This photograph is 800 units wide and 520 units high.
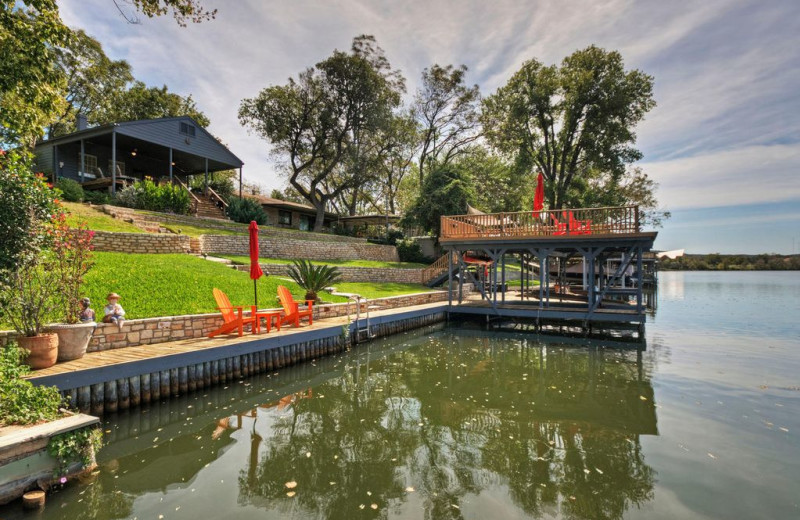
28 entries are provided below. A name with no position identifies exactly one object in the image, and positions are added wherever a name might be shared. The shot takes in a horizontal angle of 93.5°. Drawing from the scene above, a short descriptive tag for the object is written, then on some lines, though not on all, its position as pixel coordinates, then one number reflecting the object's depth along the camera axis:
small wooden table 9.61
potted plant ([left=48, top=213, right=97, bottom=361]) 6.24
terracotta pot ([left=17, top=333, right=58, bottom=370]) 5.74
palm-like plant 13.09
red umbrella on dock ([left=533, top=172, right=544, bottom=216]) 17.98
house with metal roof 21.22
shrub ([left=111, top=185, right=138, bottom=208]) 18.97
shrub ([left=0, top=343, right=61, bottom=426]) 4.26
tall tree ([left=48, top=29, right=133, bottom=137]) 26.06
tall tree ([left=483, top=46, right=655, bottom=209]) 27.06
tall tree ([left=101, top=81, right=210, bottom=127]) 30.11
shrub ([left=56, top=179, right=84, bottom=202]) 17.02
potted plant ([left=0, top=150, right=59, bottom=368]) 5.22
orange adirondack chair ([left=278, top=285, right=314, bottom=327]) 10.37
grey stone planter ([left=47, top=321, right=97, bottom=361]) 6.31
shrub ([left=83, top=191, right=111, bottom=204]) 18.14
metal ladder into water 12.25
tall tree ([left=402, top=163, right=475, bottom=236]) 27.83
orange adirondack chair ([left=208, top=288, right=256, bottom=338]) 8.91
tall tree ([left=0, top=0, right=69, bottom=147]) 6.92
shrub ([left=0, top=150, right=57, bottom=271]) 5.17
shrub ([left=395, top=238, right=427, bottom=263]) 29.47
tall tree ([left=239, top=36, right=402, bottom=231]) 29.39
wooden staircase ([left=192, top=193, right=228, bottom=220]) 22.75
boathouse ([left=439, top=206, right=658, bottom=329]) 13.58
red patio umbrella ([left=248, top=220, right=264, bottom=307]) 9.80
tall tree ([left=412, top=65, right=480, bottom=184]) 34.28
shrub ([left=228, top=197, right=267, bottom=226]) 23.70
